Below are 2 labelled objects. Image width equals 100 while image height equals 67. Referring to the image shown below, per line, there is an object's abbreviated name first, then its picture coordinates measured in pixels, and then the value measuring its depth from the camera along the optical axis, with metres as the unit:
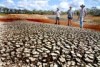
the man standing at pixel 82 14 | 7.37
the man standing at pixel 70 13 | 7.99
